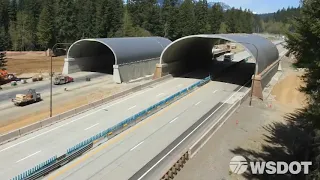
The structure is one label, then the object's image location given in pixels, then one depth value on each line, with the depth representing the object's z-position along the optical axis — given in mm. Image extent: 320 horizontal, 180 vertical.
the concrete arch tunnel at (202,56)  40313
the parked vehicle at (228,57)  68642
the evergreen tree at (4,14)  93432
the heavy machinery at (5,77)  42234
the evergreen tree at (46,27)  78025
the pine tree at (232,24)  133412
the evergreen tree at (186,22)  94588
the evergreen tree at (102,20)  81878
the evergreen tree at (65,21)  78651
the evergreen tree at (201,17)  101914
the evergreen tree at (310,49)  16929
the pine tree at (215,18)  116363
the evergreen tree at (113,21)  82899
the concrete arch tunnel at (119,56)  45322
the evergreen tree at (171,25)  95074
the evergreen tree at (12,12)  95214
